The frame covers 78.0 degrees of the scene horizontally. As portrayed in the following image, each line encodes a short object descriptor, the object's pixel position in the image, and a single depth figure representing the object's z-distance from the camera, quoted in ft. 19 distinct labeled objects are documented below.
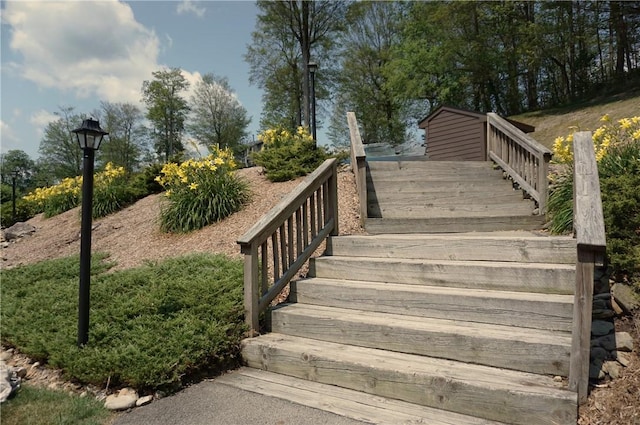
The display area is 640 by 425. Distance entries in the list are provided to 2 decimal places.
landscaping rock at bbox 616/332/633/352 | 8.18
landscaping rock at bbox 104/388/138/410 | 8.49
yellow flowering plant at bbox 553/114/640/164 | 13.00
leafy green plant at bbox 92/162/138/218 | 29.75
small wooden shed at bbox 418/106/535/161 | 38.64
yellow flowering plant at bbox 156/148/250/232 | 20.49
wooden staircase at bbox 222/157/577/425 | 7.38
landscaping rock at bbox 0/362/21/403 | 8.54
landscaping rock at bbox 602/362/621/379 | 7.71
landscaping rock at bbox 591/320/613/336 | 8.60
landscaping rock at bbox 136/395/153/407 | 8.64
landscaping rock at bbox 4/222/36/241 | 32.42
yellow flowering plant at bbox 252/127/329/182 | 24.50
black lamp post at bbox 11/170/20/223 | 46.32
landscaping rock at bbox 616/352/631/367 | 7.91
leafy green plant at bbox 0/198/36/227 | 46.21
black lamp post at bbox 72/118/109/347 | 9.98
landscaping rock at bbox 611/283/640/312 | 8.84
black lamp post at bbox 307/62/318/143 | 38.24
